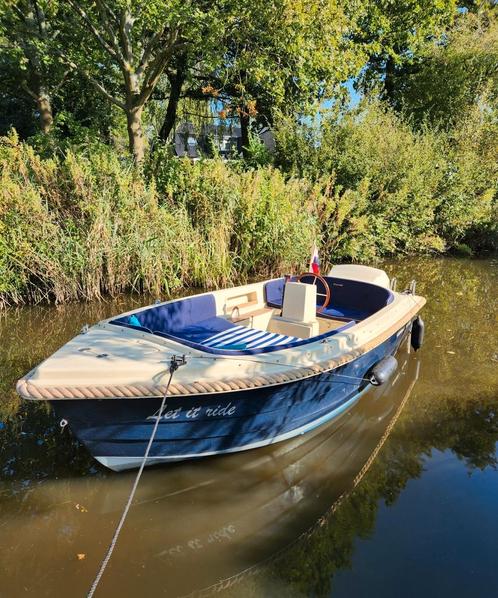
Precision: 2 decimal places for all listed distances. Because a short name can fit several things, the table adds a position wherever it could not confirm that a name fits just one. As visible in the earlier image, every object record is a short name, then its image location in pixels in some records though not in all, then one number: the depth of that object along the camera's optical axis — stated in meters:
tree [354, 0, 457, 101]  15.69
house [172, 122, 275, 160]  12.09
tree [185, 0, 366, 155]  9.36
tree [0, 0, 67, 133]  10.59
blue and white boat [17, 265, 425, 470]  3.25
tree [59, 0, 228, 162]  9.18
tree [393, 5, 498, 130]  17.45
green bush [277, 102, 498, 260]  12.02
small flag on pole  5.68
